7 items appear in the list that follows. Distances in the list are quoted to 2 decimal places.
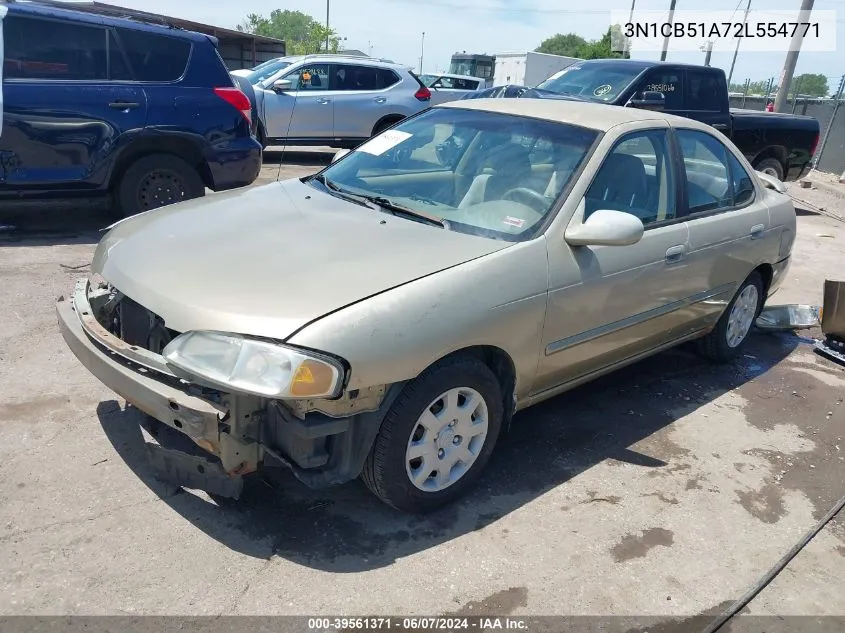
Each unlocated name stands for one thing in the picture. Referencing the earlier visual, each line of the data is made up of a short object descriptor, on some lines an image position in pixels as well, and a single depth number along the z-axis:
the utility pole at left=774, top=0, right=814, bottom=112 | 16.30
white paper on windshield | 4.10
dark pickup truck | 9.07
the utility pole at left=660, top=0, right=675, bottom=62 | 27.67
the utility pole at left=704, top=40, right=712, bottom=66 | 27.04
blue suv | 5.84
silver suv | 11.53
